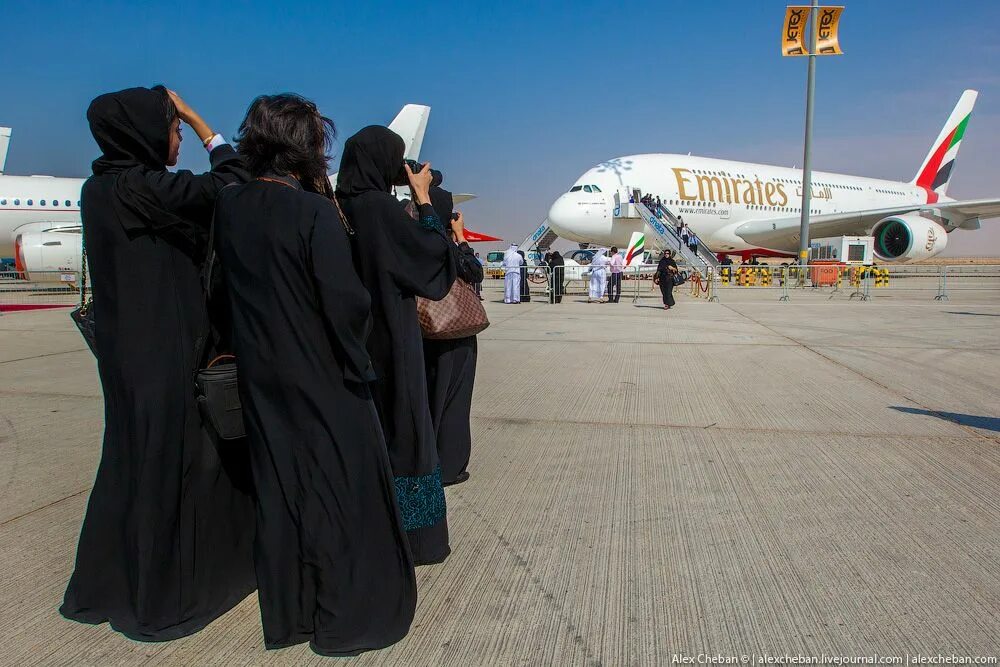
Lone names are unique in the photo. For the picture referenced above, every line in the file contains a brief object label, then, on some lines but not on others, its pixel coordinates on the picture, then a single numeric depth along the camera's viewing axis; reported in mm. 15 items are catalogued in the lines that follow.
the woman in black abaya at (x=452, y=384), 3232
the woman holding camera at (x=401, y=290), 2307
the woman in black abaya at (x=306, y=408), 1877
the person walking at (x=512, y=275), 16438
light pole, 21766
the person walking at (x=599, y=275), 17531
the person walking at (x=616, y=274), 17328
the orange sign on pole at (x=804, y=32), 21734
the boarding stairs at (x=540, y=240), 32562
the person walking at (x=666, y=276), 14414
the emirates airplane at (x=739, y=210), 22625
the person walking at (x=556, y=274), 17628
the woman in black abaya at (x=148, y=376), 1986
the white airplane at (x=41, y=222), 19203
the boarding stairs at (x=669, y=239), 21500
